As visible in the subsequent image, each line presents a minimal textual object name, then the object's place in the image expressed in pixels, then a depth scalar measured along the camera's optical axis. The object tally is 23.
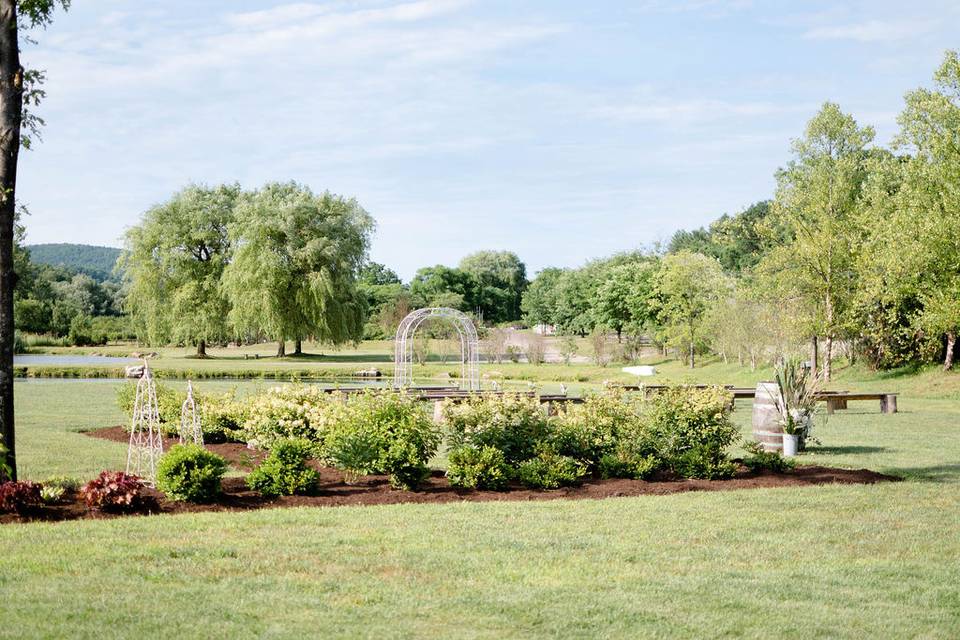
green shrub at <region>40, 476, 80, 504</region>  7.91
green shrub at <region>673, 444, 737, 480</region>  10.09
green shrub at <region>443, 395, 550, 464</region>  9.59
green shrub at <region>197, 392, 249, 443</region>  13.73
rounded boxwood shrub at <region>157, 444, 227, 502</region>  8.13
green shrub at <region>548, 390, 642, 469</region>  10.08
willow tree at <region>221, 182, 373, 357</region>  46.19
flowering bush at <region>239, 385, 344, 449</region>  11.58
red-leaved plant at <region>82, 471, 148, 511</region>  7.71
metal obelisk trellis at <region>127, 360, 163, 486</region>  9.13
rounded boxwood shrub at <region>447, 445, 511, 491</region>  9.18
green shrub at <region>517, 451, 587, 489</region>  9.30
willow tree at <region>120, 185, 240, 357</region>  48.72
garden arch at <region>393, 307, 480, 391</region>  21.44
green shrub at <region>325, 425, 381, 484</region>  9.16
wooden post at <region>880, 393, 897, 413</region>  20.83
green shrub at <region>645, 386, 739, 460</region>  10.27
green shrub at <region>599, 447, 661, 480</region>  9.91
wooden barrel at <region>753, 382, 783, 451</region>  12.87
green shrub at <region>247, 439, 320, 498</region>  8.65
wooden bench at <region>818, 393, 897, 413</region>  20.38
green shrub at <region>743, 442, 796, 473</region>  10.68
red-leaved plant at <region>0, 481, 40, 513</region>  7.53
